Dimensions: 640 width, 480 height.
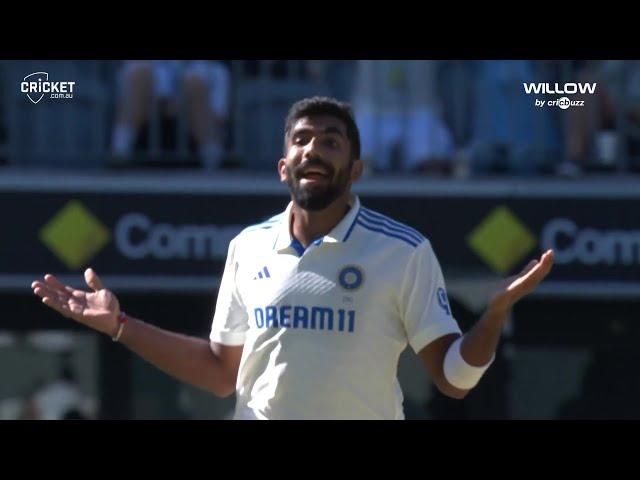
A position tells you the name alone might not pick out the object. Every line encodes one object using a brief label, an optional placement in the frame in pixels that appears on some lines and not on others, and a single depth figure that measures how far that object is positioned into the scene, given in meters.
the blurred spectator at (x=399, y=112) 19.48
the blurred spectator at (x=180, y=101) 19.36
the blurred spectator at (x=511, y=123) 19.39
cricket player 9.00
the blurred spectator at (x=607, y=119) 19.59
